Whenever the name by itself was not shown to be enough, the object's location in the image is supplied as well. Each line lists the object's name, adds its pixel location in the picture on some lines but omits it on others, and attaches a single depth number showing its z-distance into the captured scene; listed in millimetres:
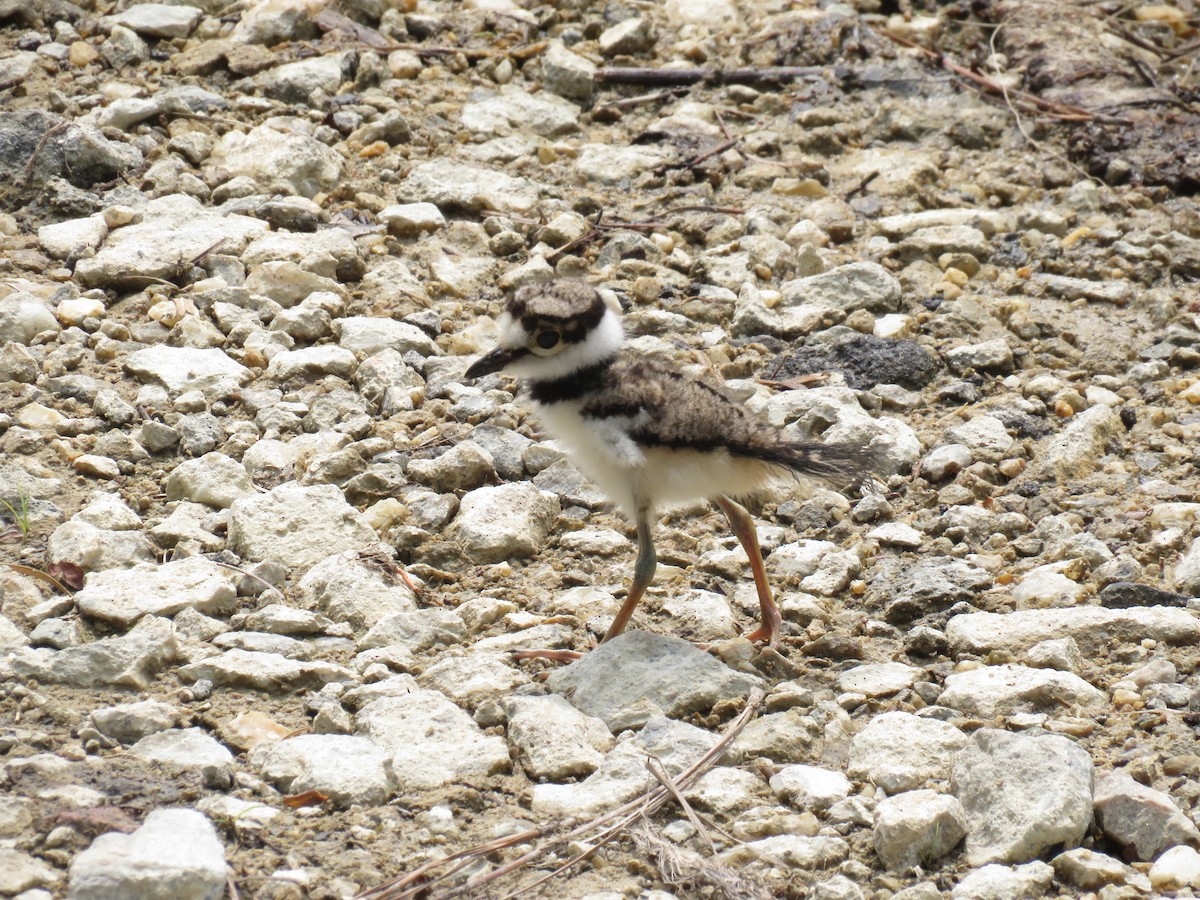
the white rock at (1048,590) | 8641
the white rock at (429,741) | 6879
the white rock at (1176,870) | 6090
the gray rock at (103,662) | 7227
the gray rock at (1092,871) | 6160
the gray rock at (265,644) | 7836
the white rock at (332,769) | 6586
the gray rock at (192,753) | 6555
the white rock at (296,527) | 8992
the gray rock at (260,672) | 7480
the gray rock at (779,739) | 7207
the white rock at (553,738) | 7016
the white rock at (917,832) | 6379
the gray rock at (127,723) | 6879
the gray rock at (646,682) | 7590
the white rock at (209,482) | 9508
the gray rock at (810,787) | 6812
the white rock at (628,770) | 6668
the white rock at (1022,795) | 6352
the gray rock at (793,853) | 6336
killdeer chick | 8531
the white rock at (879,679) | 7883
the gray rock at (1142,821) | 6328
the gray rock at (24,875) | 5570
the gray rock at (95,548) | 8450
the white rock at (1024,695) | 7547
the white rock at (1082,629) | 8086
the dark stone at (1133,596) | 8516
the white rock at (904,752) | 6906
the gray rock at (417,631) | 8195
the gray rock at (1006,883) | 6113
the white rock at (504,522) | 9422
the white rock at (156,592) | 7910
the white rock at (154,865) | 5566
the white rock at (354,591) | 8469
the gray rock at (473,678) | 7691
